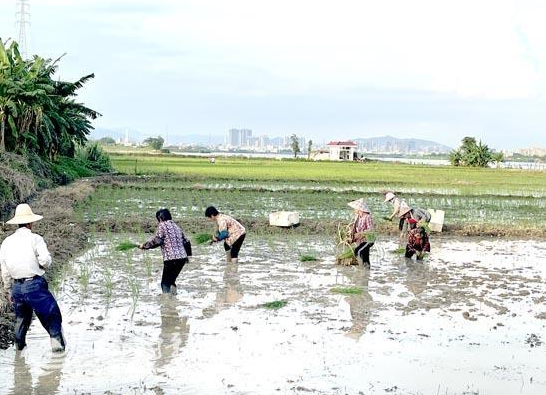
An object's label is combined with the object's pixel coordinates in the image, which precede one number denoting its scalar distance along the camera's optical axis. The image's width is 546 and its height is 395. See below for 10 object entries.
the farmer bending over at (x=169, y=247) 7.71
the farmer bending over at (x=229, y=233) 9.08
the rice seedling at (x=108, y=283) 7.76
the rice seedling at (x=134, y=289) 7.44
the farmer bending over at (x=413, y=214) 10.80
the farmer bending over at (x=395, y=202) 11.00
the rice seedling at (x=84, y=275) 8.22
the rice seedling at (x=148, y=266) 9.15
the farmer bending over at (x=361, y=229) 9.89
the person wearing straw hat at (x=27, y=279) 5.45
